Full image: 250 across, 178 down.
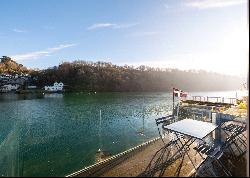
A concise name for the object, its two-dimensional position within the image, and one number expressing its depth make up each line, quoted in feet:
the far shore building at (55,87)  261.59
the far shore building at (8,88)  251.06
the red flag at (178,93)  38.36
